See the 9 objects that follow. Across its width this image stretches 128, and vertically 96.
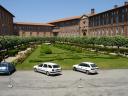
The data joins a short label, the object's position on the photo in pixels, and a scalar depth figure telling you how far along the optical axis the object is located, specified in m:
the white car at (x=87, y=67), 15.11
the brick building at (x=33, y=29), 56.17
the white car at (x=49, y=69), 14.34
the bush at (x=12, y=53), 23.24
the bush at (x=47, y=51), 25.40
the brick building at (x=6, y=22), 38.42
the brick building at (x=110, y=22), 35.88
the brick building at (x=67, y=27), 53.96
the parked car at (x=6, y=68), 14.23
